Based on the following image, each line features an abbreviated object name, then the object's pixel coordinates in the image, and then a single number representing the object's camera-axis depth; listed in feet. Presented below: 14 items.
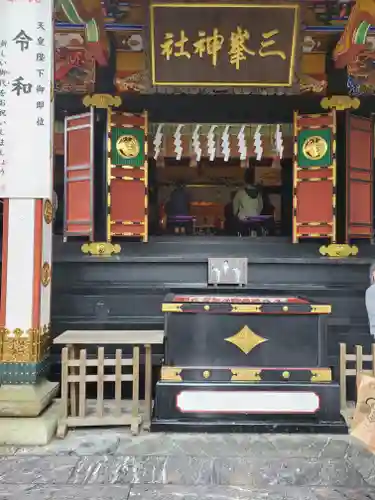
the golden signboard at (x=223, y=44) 16.69
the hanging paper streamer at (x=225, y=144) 24.31
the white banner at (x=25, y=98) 14.03
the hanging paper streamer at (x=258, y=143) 24.53
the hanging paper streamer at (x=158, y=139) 24.22
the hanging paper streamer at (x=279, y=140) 23.84
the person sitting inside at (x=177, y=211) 34.30
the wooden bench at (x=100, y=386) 14.55
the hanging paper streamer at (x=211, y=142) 24.36
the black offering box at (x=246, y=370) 14.08
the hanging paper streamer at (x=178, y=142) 24.29
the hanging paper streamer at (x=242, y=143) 24.21
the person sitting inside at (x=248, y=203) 32.89
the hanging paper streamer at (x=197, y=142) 24.32
